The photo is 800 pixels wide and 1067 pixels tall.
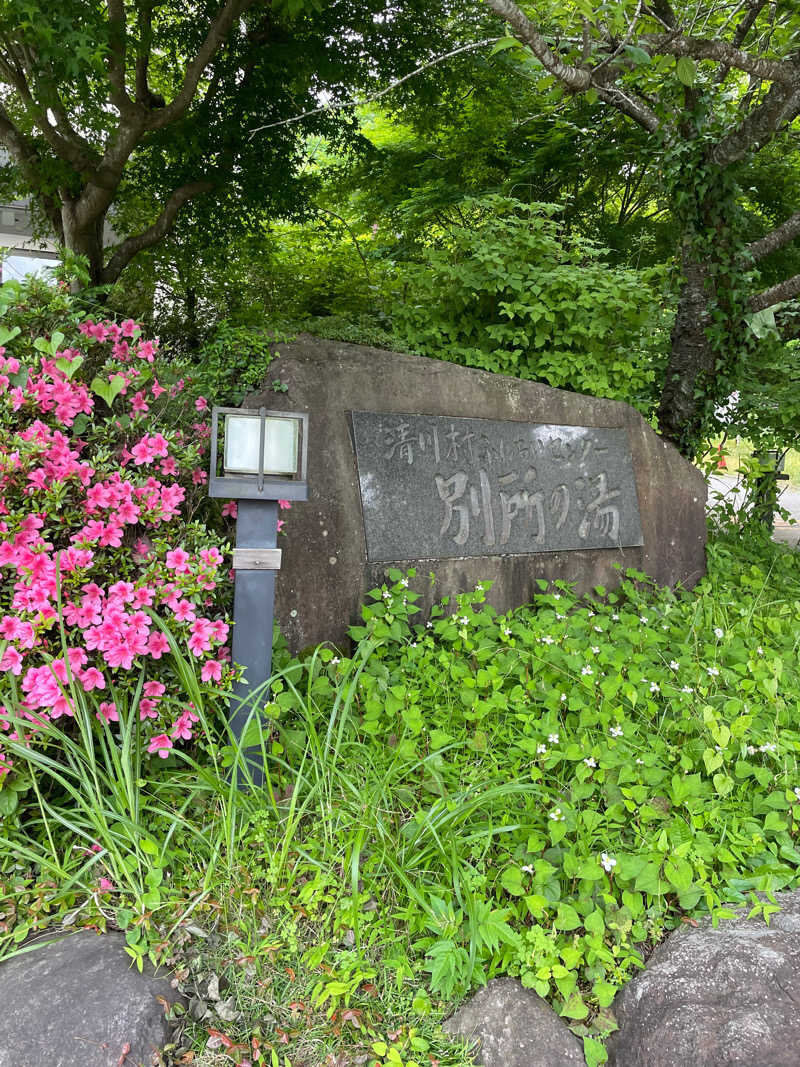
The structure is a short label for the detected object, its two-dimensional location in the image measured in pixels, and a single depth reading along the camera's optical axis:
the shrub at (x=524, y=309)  4.54
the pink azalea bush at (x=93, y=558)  2.21
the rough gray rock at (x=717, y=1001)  1.73
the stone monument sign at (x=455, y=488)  3.48
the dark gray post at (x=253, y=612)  2.42
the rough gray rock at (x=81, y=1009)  1.65
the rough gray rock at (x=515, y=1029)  1.80
